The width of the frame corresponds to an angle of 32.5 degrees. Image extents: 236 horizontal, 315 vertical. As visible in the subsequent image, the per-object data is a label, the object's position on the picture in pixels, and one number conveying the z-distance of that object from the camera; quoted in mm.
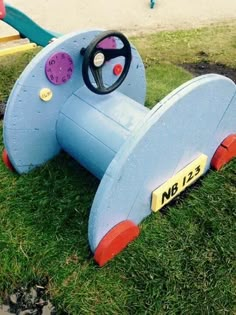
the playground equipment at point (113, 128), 1503
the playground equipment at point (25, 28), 2645
